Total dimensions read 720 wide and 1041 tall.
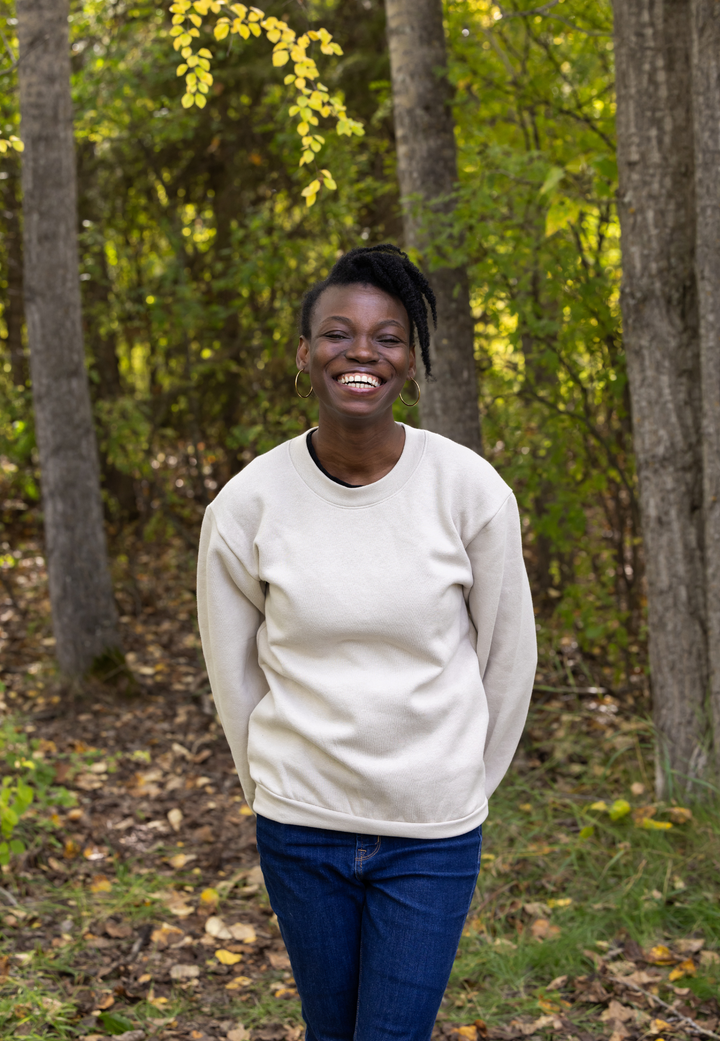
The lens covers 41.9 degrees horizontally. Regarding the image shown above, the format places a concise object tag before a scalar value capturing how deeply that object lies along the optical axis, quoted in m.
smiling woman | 1.85
